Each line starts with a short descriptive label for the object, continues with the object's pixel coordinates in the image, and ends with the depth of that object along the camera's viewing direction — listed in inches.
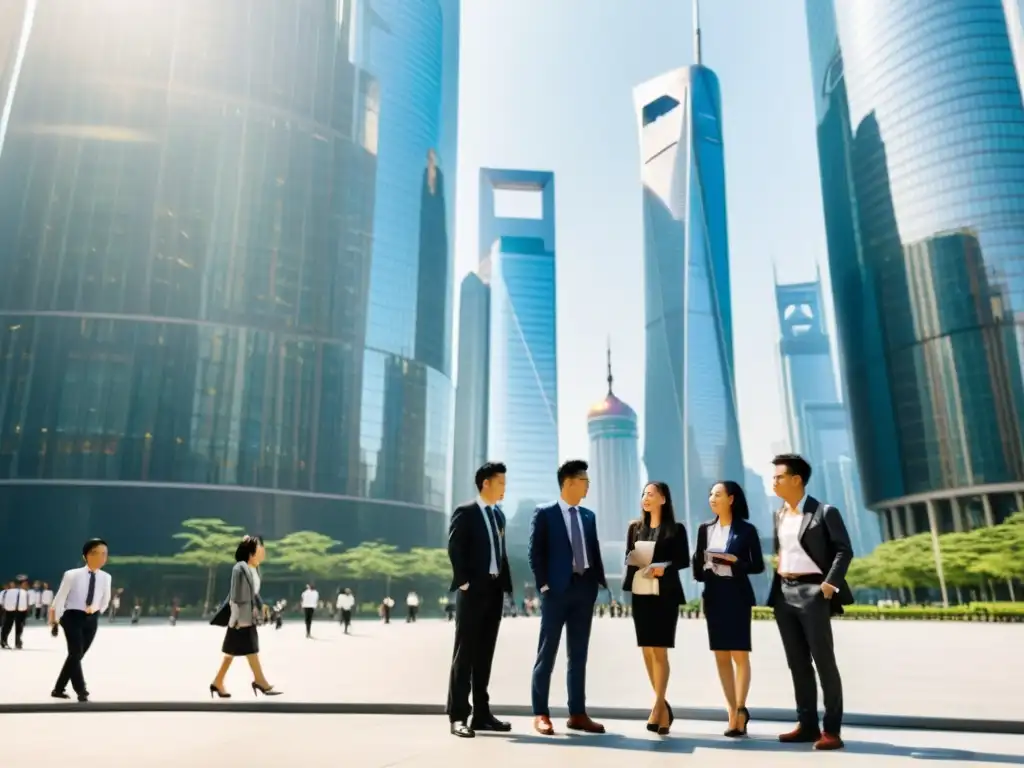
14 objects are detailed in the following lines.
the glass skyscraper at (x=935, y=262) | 3250.5
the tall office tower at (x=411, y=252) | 3339.1
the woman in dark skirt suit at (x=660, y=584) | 258.1
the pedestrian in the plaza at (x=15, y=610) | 707.6
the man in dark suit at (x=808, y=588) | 234.2
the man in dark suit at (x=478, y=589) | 257.0
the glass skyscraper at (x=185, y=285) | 2556.6
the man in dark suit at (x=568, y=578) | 257.4
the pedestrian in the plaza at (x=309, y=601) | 1015.0
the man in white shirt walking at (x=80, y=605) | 323.9
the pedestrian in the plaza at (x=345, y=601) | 1129.4
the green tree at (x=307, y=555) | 2556.6
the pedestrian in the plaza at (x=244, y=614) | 334.6
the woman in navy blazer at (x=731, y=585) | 251.8
